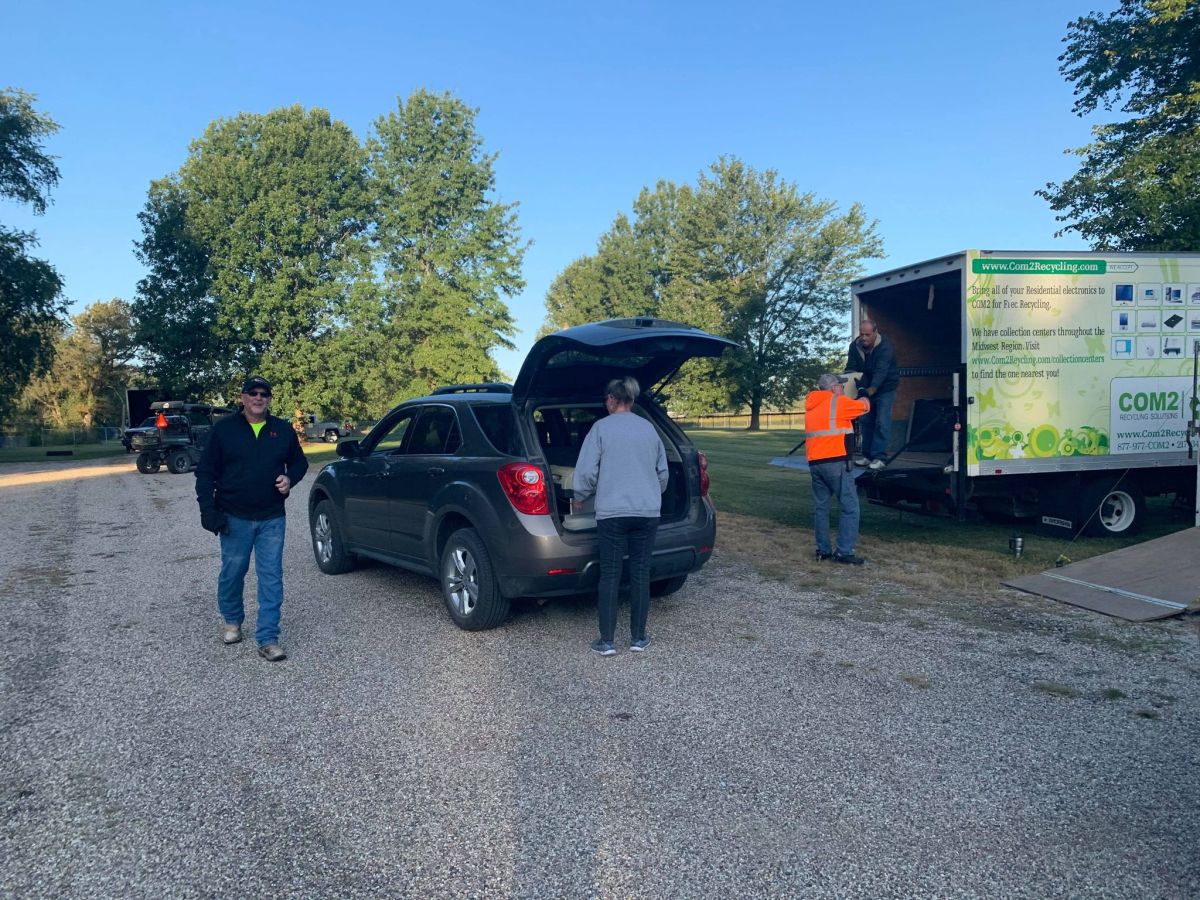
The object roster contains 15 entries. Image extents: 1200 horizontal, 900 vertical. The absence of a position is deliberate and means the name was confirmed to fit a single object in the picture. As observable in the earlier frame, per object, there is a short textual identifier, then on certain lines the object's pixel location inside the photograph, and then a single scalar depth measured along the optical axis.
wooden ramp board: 6.16
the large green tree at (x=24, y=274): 31.52
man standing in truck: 8.81
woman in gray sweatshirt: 5.30
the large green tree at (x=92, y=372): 65.38
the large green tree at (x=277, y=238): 35.62
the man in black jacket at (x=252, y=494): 5.33
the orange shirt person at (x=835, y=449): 8.01
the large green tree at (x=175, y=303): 36.03
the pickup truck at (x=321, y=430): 42.30
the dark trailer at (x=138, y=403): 36.44
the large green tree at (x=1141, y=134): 17.34
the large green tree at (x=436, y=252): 39.66
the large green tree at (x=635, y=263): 62.56
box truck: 8.36
